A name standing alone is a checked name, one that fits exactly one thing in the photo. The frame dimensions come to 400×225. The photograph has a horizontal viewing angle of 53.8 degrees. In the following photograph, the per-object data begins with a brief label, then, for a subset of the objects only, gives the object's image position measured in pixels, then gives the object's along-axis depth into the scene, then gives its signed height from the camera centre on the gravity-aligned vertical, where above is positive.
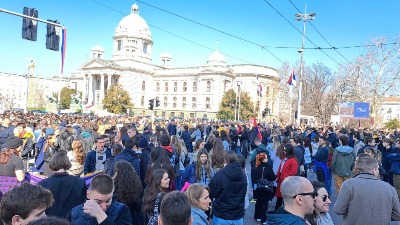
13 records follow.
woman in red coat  7.57 -1.00
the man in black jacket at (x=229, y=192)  5.54 -1.15
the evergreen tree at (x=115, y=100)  76.00 +1.38
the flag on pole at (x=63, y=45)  18.80 +3.02
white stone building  86.69 +7.25
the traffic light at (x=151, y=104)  25.33 +0.28
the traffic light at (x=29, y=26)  13.03 +2.57
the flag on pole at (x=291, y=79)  29.10 +2.51
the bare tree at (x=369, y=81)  38.03 +3.43
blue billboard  33.09 +0.46
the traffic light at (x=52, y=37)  14.06 +2.42
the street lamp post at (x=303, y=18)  26.42 +6.53
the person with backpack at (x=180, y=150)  9.05 -0.94
